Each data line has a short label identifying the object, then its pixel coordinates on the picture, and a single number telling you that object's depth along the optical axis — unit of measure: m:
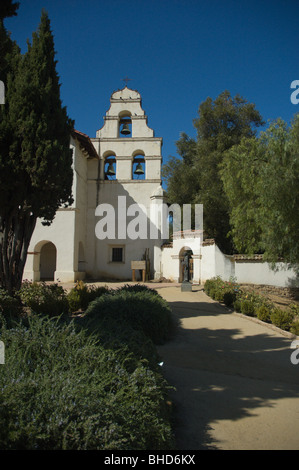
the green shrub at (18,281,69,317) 7.90
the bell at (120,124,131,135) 21.09
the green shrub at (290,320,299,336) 7.44
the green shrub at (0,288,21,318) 7.04
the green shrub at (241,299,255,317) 9.43
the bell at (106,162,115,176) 20.73
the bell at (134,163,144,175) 20.24
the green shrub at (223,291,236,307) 10.78
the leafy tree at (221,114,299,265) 10.70
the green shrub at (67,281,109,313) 8.77
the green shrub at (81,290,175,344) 5.98
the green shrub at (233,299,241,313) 9.93
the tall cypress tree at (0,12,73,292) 8.00
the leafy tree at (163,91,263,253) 19.80
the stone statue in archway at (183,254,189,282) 13.90
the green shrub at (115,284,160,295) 8.55
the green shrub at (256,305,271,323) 8.77
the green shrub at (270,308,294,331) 8.05
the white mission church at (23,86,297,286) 17.30
